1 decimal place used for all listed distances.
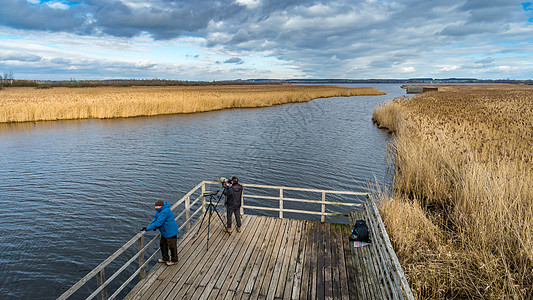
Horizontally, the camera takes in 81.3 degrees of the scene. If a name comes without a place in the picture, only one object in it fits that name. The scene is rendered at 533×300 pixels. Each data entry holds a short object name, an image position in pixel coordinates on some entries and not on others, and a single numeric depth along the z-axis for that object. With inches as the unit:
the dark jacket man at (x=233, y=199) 357.6
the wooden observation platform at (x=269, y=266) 265.1
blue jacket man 282.4
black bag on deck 334.7
